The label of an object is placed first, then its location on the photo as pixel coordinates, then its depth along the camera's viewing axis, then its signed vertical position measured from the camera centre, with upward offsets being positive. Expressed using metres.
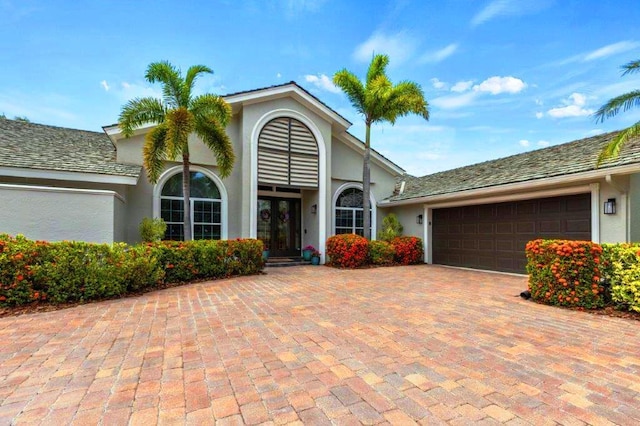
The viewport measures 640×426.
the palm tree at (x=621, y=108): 6.68 +2.32
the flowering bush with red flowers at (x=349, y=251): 11.07 -1.43
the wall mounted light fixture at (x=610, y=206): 7.39 +0.10
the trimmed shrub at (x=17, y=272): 5.32 -1.04
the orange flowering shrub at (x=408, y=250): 12.52 -1.59
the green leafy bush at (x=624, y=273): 5.11 -1.08
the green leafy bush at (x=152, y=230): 9.41 -0.53
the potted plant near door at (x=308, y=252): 12.28 -1.60
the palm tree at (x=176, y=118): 8.35 +2.75
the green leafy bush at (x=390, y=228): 13.33 -0.77
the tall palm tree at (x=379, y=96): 11.38 +4.32
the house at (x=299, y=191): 7.56 +0.69
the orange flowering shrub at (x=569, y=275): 5.54 -1.19
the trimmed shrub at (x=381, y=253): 11.76 -1.59
